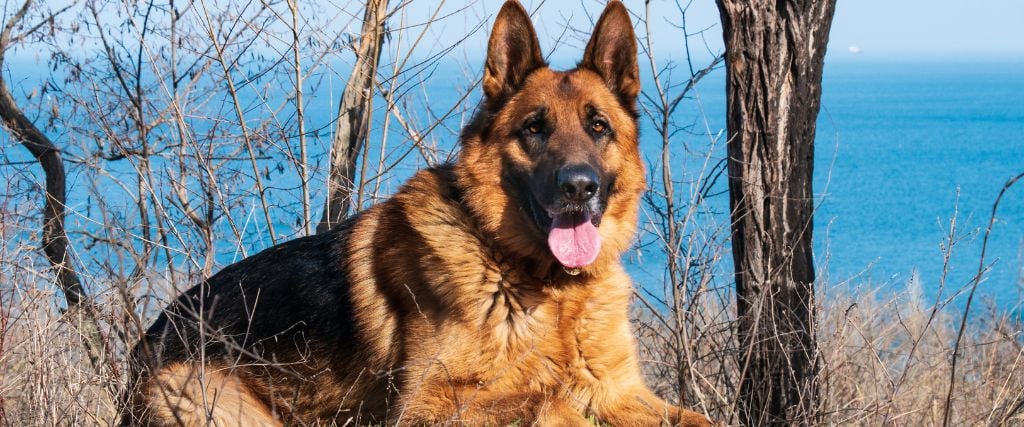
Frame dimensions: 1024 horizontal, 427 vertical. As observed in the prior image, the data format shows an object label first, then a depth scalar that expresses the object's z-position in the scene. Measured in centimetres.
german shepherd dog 404
